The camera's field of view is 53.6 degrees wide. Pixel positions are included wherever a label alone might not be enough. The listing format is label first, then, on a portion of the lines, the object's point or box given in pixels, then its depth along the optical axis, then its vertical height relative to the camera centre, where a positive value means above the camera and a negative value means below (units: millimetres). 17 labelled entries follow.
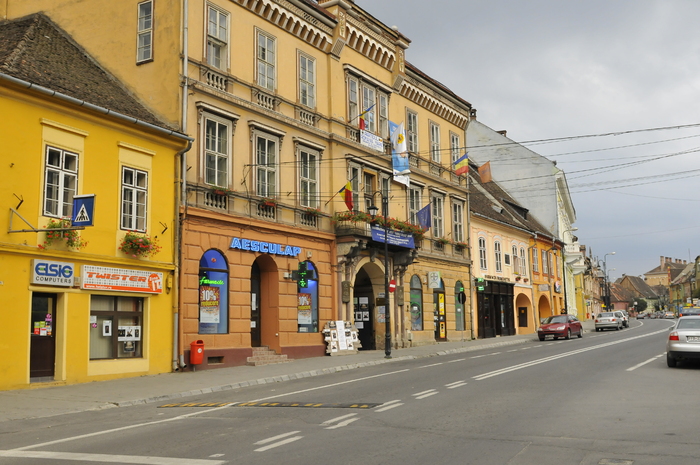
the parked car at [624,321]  60375 -674
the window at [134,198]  19359 +3567
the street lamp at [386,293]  25770 +964
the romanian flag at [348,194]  26141 +4720
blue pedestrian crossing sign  15789 +2633
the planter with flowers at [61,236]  16797 +2240
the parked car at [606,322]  53281 -611
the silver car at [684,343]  17859 -801
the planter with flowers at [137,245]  18828 +2191
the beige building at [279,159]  21516 +6034
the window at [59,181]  17219 +3663
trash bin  20109 -846
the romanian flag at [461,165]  34906 +7604
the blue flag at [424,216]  31203 +4575
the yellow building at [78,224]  16203 +2579
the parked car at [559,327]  38438 -687
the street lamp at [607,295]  91012 +2479
